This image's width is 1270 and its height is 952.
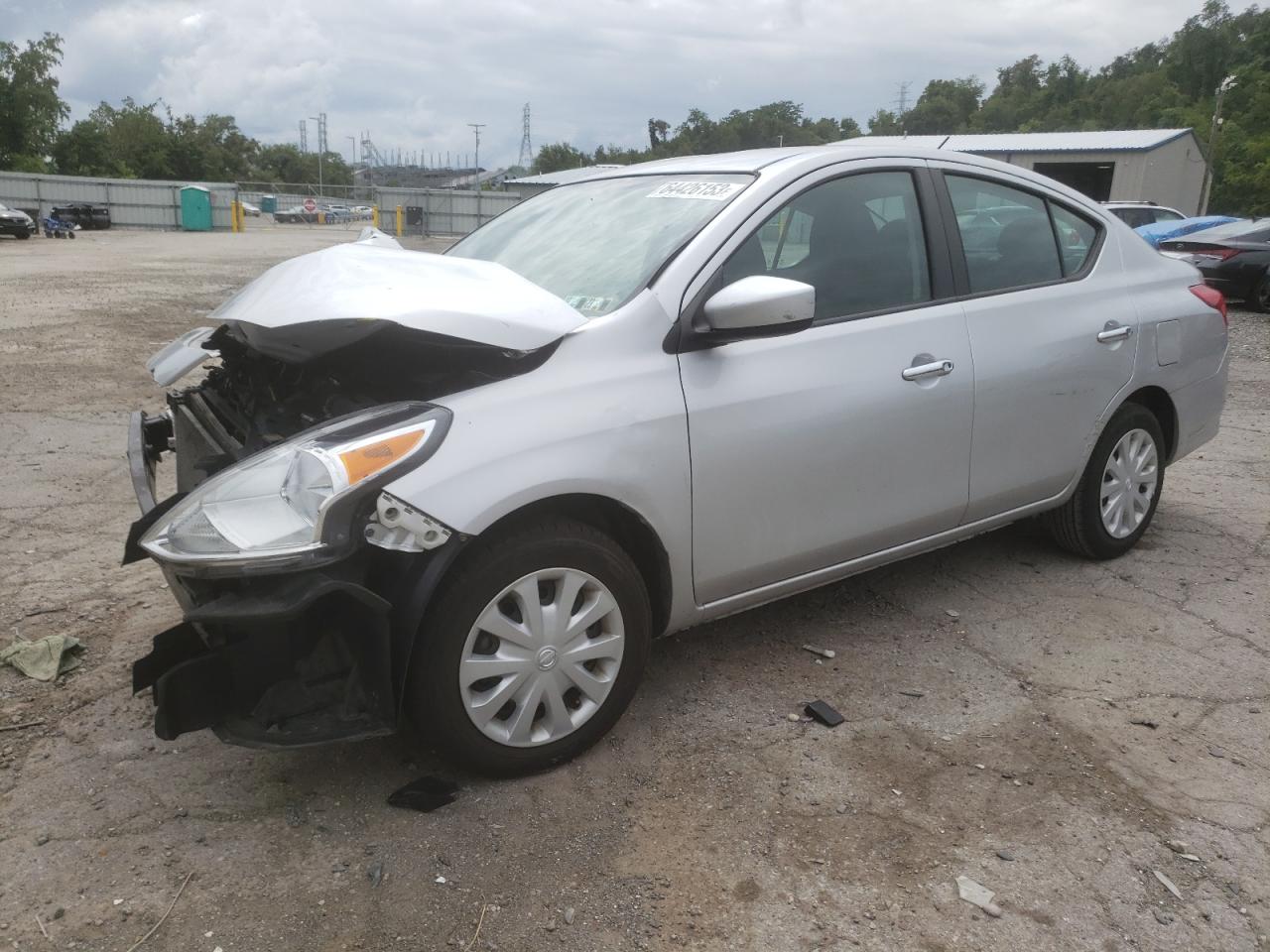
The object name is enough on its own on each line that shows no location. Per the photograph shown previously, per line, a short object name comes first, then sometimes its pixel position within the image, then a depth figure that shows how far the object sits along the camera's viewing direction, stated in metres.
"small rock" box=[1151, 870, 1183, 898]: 2.38
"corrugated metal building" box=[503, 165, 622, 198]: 40.78
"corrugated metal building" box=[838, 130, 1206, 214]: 36.81
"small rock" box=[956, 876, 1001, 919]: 2.32
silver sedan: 2.40
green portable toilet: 37.28
